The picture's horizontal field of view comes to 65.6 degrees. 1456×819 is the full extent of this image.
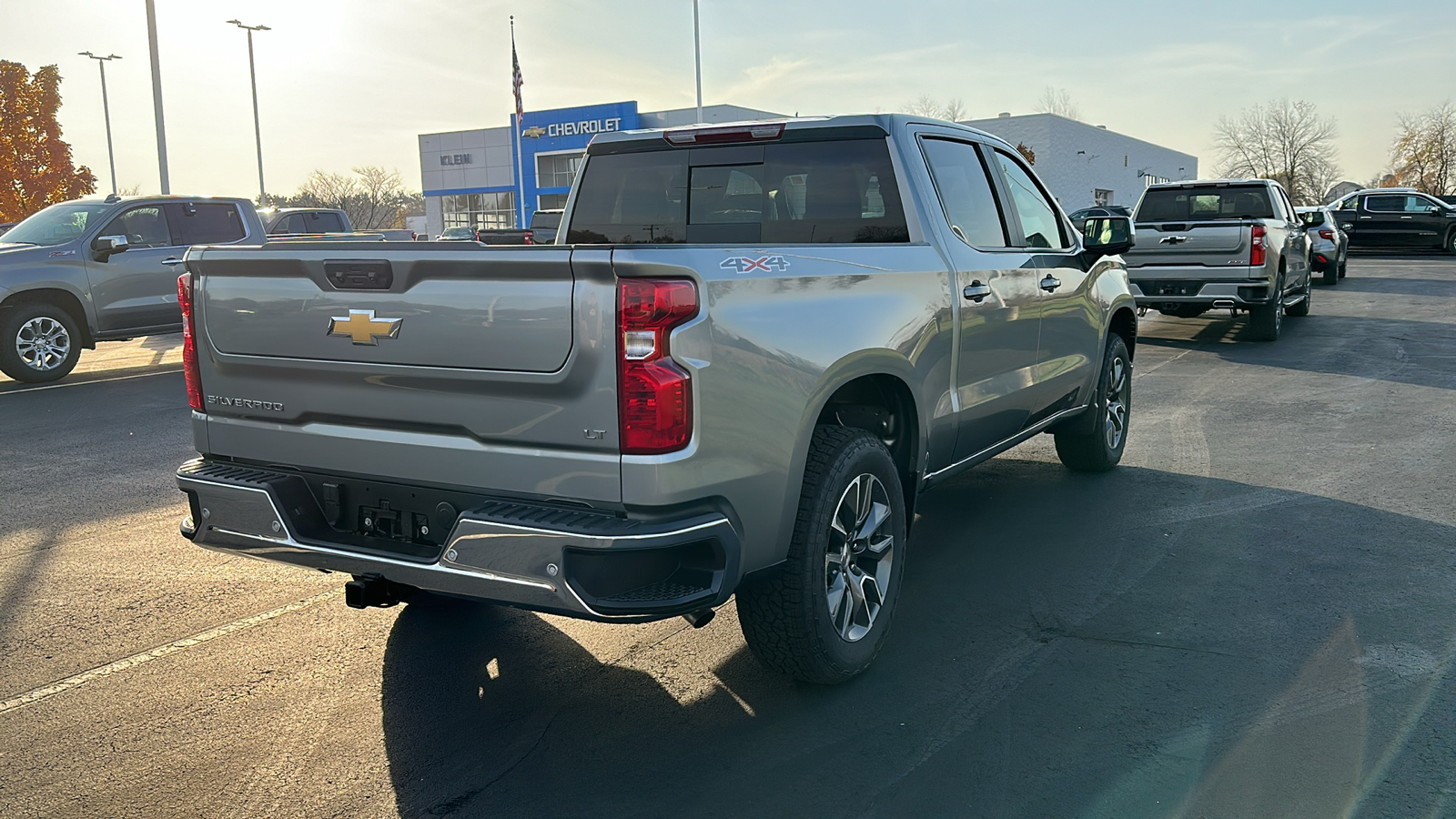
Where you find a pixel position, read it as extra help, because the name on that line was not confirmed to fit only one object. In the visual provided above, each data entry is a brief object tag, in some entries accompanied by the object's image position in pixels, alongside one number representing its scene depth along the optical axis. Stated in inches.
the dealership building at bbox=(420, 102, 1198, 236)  2251.5
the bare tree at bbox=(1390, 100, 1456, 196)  2910.9
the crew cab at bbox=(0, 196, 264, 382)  472.1
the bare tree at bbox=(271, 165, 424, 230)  4040.4
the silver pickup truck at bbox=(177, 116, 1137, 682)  121.6
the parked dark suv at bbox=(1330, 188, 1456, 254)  1283.2
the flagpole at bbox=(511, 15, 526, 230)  1906.4
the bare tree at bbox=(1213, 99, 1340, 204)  3312.0
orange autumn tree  1523.1
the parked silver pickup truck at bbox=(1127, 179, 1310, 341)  545.0
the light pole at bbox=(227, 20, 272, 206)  1795.5
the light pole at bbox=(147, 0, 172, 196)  948.6
